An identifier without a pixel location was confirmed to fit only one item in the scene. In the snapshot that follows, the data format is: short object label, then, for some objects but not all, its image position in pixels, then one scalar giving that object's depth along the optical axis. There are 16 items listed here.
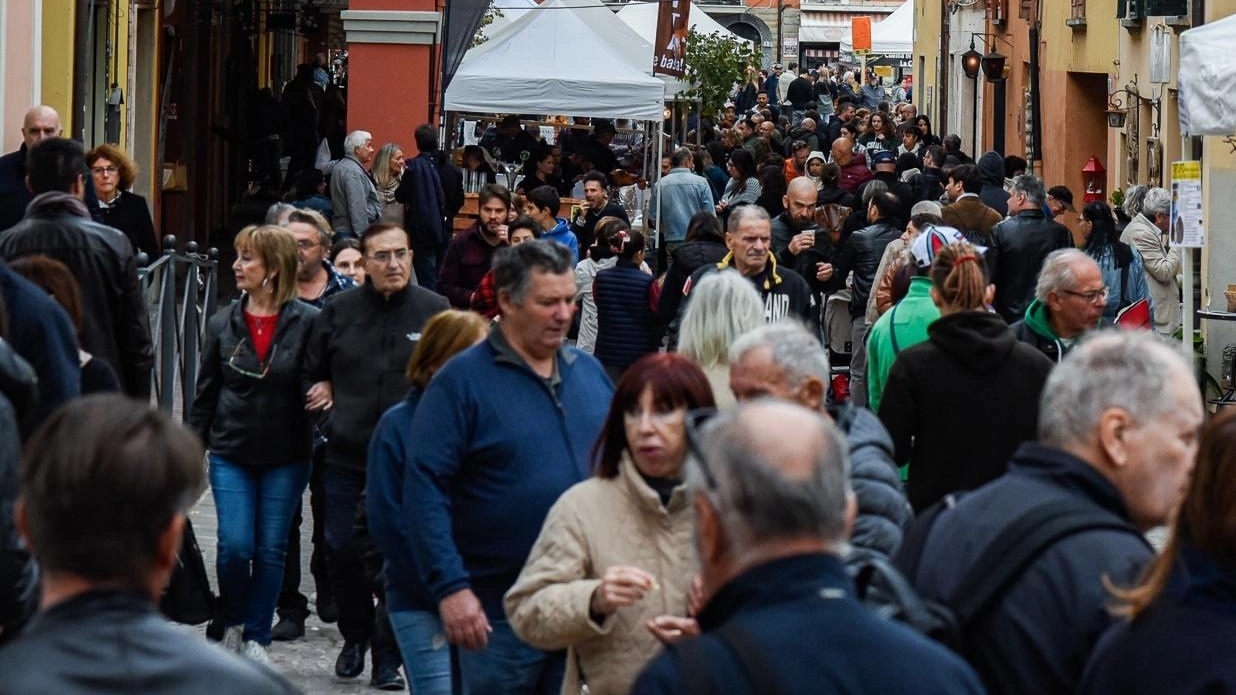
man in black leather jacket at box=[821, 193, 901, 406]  12.73
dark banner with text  19.03
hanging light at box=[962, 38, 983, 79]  32.06
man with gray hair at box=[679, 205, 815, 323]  9.95
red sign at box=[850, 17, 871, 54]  52.22
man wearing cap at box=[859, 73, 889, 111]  48.54
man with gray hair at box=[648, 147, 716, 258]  18.31
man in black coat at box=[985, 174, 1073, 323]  12.66
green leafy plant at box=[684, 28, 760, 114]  29.75
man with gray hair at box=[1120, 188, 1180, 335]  14.17
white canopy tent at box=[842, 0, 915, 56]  48.22
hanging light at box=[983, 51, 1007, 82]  30.61
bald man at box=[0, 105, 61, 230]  9.69
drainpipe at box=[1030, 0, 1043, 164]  28.17
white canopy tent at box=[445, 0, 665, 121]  18.80
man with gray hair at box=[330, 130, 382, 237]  16.12
